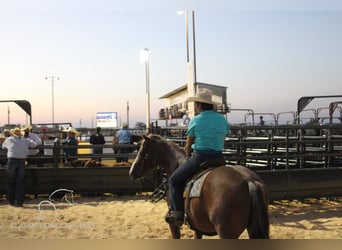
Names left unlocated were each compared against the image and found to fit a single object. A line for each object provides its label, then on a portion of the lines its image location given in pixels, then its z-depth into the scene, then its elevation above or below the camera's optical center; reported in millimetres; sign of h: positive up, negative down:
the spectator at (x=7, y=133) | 8884 -108
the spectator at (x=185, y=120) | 9472 +138
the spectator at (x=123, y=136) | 9680 -243
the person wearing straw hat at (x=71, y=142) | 8926 -354
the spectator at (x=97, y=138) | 10766 -314
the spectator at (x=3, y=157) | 8414 -627
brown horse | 3248 -708
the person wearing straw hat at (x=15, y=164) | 7645 -717
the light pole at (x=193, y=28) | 9926 +2675
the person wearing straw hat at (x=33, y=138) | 8522 -229
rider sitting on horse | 3908 -165
